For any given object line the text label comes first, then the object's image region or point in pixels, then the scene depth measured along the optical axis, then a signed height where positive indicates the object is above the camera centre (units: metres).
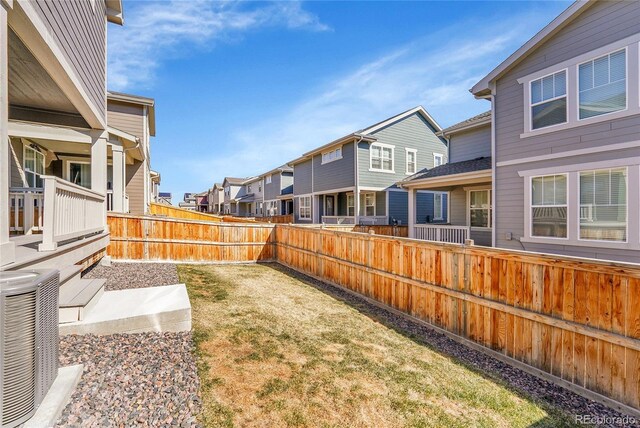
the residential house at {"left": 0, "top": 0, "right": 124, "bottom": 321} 3.51 +2.05
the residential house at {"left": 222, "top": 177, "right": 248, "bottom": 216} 42.34 +3.02
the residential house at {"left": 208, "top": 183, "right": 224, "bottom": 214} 48.00 +2.69
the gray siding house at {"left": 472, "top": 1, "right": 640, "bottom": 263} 6.76 +2.02
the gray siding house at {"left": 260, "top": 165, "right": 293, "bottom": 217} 29.98 +2.42
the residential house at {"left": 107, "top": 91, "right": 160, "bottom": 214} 13.98 +4.27
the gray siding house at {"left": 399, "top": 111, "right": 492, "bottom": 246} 12.05 +1.23
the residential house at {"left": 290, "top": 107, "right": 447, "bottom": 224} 17.73 +3.15
